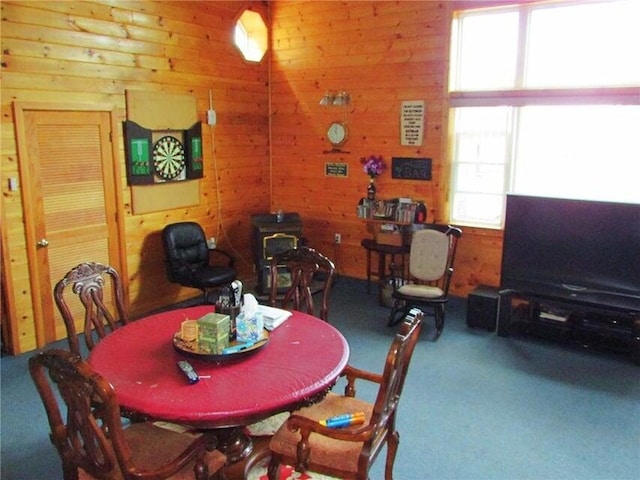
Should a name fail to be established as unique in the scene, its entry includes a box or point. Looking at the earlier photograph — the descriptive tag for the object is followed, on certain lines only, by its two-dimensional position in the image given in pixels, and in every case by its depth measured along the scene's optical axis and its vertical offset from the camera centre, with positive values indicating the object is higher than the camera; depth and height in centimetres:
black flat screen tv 412 -78
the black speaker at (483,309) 467 -136
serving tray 237 -89
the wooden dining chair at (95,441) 178 -104
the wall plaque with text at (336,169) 599 -17
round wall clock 587 +23
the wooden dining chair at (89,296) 279 -77
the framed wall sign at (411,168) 540 -14
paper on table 276 -87
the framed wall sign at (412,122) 534 +32
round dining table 204 -94
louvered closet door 423 -35
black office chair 501 -104
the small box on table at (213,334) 237 -80
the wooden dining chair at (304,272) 329 -73
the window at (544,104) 442 +43
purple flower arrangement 565 -12
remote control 221 -91
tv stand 414 -136
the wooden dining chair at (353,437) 203 -118
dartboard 512 -3
